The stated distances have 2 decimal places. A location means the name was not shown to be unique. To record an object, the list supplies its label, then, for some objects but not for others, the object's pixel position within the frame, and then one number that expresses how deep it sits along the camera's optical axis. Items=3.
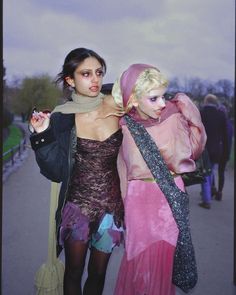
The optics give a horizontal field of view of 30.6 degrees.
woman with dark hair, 2.21
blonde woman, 2.15
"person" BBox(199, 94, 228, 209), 5.68
